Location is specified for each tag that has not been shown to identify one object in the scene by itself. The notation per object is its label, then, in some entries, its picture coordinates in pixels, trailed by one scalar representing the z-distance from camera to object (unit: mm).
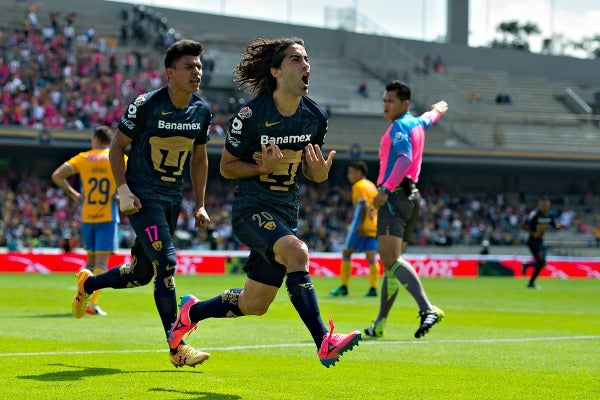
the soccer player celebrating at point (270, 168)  7848
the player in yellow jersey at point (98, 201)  14867
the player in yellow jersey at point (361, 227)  20569
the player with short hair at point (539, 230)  26203
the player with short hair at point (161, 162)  8992
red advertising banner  29266
